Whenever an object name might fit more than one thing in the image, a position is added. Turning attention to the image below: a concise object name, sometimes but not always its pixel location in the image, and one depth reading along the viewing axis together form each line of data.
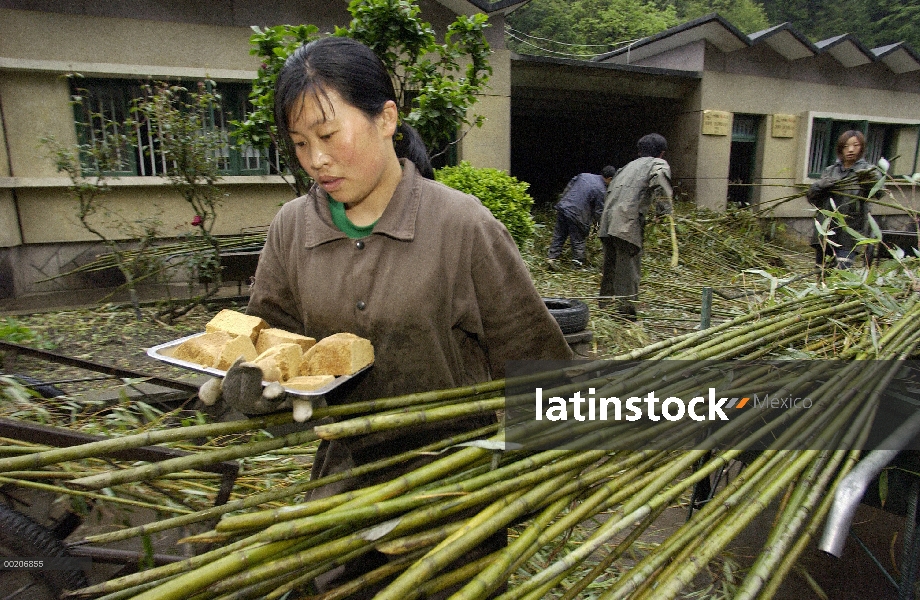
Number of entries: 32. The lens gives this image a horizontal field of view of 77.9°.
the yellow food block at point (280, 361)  1.04
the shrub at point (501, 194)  5.63
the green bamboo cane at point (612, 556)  1.02
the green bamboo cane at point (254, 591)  0.84
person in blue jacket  7.70
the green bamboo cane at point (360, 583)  0.93
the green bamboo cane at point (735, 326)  1.73
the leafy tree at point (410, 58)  4.00
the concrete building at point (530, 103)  6.21
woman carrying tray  1.29
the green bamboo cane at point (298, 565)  0.83
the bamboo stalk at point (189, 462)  0.90
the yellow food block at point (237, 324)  1.25
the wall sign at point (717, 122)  9.98
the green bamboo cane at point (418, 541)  0.93
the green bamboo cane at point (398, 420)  0.97
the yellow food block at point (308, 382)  1.01
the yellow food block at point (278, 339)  1.24
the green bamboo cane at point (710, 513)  0.99
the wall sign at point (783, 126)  10.67
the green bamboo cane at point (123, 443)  0.92
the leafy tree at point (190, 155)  4.96
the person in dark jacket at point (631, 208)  5.46
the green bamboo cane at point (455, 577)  0.95
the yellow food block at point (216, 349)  1.11
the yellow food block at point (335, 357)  1.15
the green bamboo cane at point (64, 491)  1.23
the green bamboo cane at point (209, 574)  0.77
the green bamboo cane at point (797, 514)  1.07
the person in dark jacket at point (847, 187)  4.99
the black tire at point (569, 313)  4.23
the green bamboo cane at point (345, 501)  0.84
